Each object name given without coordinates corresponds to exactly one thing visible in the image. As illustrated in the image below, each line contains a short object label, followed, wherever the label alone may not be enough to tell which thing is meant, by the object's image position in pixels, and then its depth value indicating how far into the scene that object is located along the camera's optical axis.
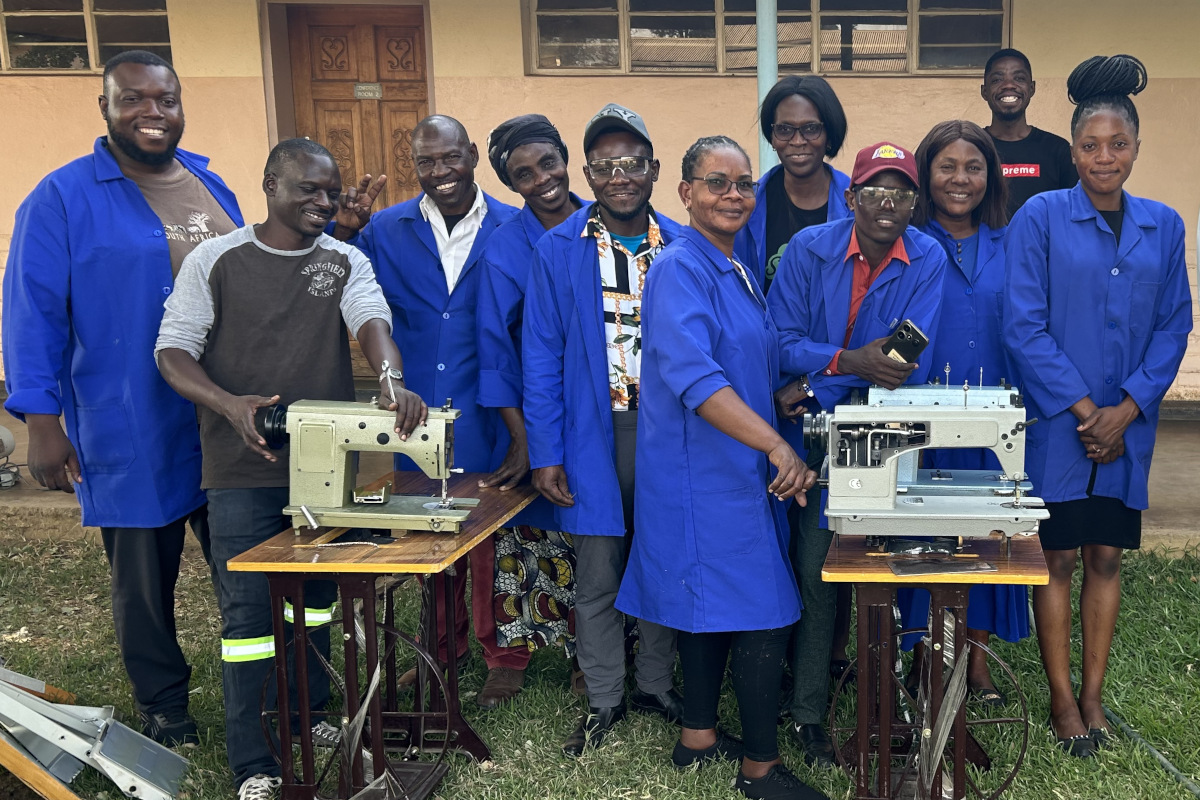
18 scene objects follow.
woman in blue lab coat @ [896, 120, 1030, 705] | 3.58
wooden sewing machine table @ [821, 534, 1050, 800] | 2.84
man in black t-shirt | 4.79
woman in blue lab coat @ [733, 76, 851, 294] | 3.85
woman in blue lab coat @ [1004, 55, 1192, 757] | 3.46
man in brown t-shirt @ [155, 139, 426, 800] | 3.28
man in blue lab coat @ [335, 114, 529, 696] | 3.95
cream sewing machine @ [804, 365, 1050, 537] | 2.88
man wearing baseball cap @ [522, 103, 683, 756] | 3.62
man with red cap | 3.27
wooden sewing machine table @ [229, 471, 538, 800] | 2.98
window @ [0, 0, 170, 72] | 7.17
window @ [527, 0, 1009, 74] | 7.05
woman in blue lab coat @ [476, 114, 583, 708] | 3.83
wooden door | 7.24
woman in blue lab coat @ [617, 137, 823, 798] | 3.12
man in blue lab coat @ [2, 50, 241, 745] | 3.53
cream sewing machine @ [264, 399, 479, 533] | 3.12
